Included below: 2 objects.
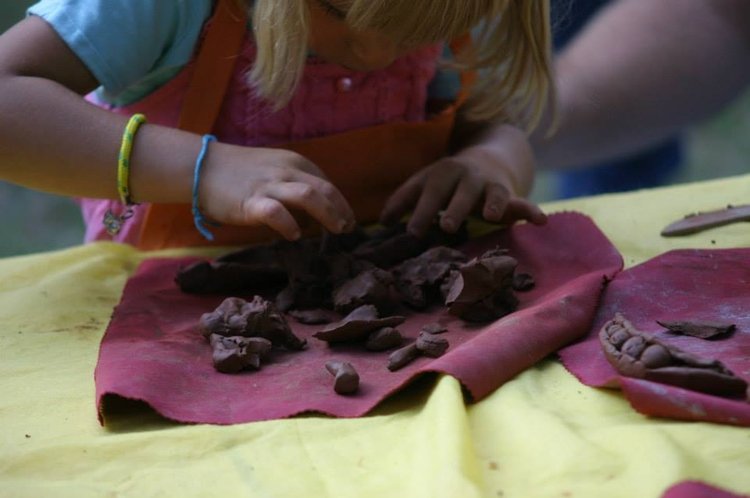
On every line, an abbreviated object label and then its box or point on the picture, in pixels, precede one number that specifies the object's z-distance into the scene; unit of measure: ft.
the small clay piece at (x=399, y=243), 4.42
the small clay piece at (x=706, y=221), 4.49
